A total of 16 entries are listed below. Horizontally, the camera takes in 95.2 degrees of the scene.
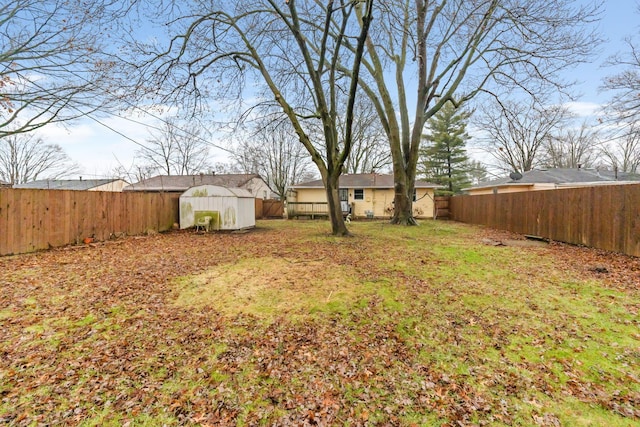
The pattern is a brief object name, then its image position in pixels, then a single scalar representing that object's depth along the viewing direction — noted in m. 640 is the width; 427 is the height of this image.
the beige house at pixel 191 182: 25.64
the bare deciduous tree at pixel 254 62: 8.21
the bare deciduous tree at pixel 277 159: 29.98
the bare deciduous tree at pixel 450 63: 8.15
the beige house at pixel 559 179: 17.08
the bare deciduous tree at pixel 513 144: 25.52
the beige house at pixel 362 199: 19.95
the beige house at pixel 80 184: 28.64
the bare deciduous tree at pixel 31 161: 29.17
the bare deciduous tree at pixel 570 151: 28.66
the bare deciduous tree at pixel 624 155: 25.58
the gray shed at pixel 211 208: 11.56
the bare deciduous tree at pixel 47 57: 8.49
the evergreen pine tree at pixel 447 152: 26.42
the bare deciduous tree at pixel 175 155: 31.83
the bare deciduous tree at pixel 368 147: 26.20
